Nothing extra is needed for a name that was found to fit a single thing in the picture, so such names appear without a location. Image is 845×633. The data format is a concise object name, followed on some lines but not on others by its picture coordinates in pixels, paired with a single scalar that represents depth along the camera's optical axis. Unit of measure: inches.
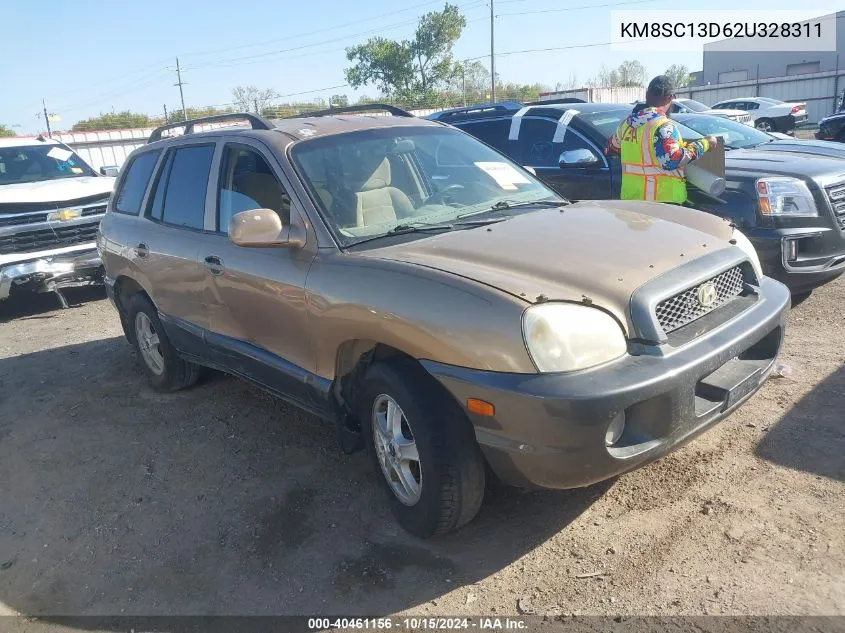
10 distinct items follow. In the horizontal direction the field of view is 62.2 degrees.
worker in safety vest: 206.8
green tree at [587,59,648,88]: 2421.3
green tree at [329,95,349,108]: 1823.3
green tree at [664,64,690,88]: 2509.8
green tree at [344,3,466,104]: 2218.3
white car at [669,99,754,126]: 617.2
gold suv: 101.0
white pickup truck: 309.7
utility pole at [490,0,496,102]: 1615.2
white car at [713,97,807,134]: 993.5
